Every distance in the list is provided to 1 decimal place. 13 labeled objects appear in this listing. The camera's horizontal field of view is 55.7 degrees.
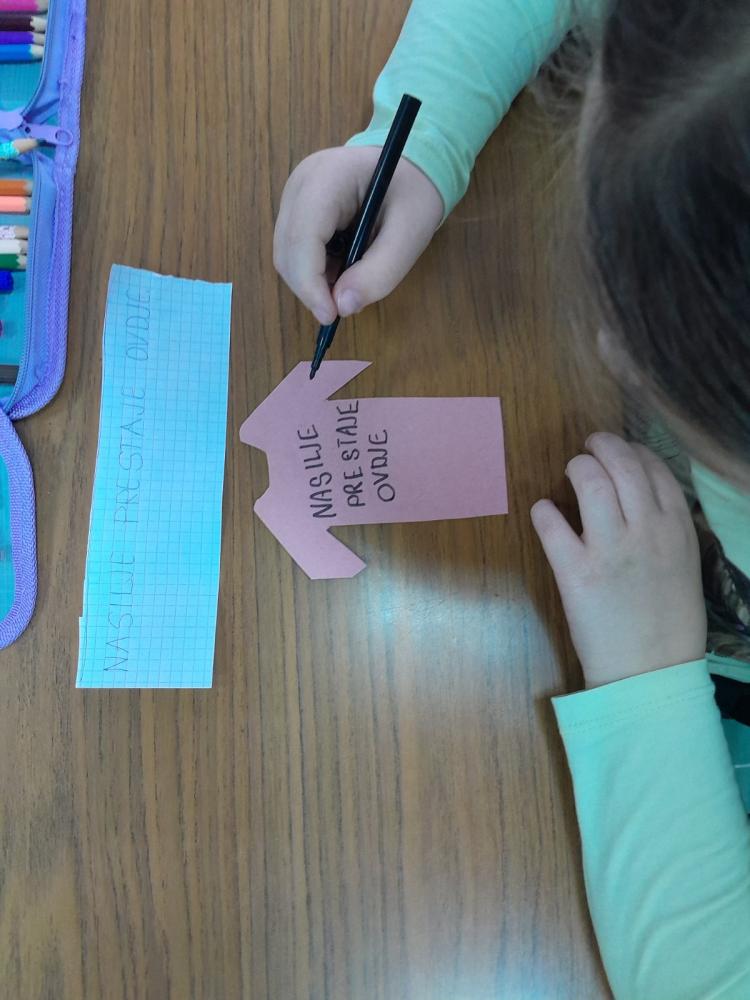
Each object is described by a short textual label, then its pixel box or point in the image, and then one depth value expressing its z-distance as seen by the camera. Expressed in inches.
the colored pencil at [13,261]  20.8
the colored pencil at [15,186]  21.3
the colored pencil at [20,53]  22.0
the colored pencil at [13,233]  21.0
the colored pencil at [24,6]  22.4
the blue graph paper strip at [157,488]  19.3
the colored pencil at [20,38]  22.2
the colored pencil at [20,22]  22.3
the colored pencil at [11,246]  20.8
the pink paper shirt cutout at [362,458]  20.4
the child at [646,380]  12.0
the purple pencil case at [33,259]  19.4
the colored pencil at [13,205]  21.2
